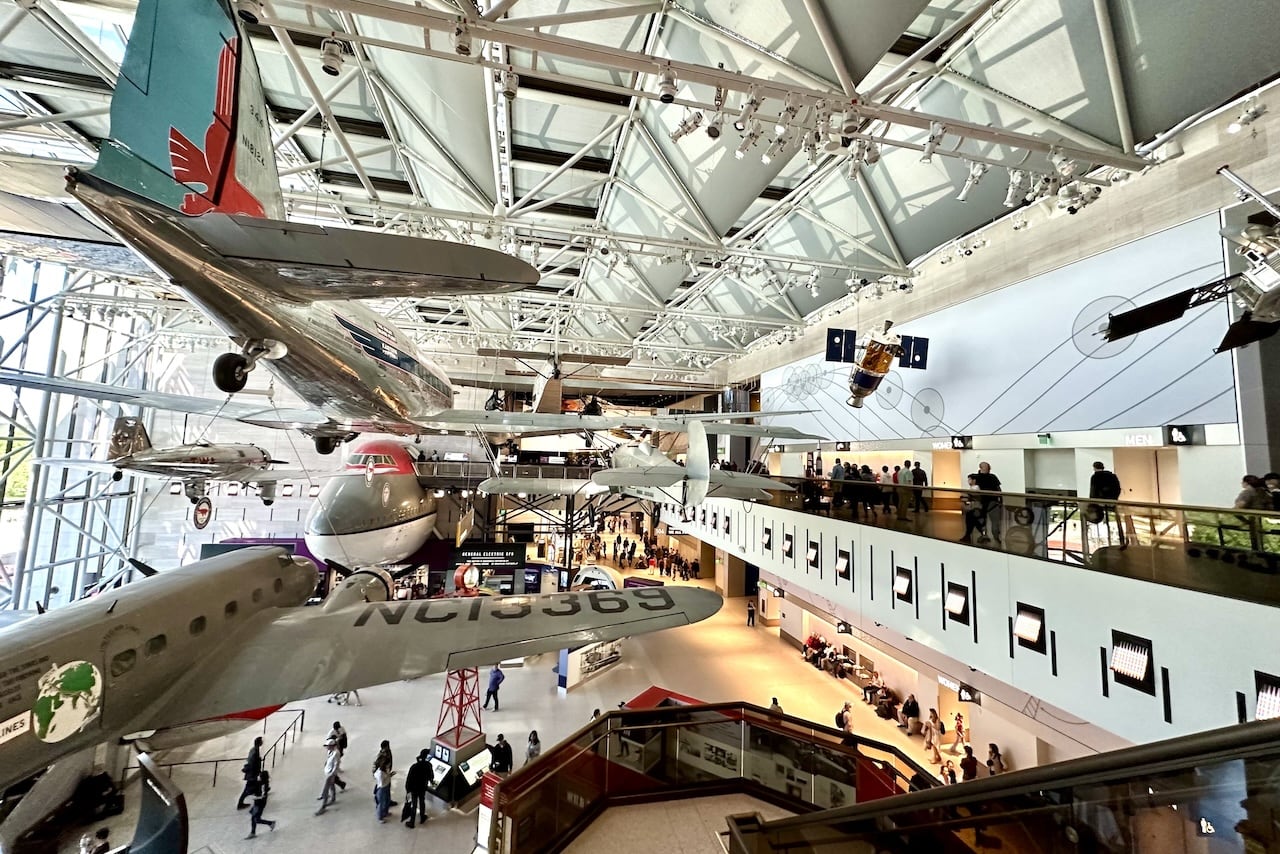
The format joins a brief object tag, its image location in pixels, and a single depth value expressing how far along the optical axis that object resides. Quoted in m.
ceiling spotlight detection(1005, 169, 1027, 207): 7.20
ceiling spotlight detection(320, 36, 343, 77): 4.86
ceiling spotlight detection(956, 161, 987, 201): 6.97
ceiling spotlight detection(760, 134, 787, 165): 5.72
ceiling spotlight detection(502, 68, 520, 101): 5.10
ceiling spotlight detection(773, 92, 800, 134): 5.22
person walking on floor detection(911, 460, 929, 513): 8.01
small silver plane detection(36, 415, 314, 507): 8.27
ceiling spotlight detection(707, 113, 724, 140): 5.64
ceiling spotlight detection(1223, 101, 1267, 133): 6.23
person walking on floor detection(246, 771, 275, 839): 7.31
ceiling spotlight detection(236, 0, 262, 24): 4.45
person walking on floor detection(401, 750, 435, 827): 7.81
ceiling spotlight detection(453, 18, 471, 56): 4.36
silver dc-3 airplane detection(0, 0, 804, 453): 2.90
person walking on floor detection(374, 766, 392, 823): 7.90
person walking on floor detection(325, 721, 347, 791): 8.43
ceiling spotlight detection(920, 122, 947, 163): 5.68
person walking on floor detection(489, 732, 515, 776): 8.91
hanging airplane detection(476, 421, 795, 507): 9.66
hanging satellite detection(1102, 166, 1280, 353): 4.50
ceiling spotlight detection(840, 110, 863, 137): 5.38
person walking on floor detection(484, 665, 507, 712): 11.85
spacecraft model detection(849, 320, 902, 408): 11.29
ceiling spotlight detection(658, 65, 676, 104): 4.74
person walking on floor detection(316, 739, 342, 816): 8.04
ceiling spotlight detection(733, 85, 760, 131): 5.09
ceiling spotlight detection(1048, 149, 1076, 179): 6.79
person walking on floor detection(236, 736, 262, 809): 7.79
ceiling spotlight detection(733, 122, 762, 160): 5.56
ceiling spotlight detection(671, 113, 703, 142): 5.85
